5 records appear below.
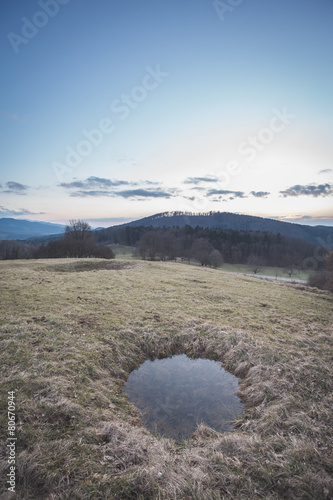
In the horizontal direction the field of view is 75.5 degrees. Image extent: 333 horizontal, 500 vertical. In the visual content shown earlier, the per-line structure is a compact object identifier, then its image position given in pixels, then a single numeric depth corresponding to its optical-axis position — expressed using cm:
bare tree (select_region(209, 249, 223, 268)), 8488
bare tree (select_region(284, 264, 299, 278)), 9258
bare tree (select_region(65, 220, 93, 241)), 6844
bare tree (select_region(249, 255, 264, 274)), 9250
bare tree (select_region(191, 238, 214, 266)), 8575
